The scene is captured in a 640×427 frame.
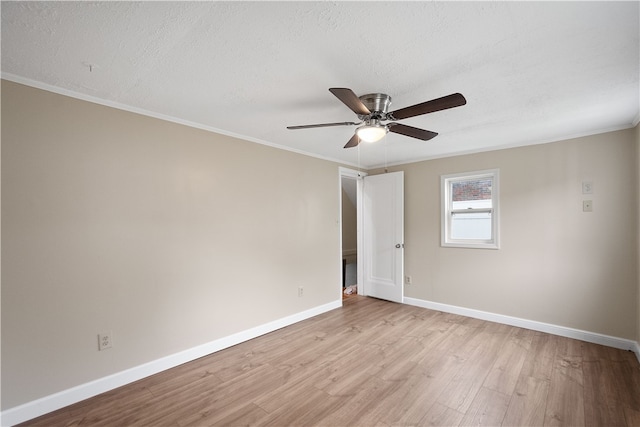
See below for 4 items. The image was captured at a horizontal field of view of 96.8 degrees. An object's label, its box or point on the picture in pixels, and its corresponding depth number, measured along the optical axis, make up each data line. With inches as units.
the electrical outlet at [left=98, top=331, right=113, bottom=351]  88.7
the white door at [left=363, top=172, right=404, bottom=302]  180.4
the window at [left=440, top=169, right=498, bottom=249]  150.9
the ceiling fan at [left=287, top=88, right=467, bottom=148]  68.6
